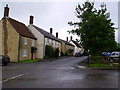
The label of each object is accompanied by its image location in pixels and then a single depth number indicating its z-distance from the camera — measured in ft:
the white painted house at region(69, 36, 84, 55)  165.69
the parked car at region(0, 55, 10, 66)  46.44
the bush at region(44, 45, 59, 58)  84.84
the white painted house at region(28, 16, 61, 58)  81.32
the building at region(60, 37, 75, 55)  123.82
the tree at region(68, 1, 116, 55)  44.50
